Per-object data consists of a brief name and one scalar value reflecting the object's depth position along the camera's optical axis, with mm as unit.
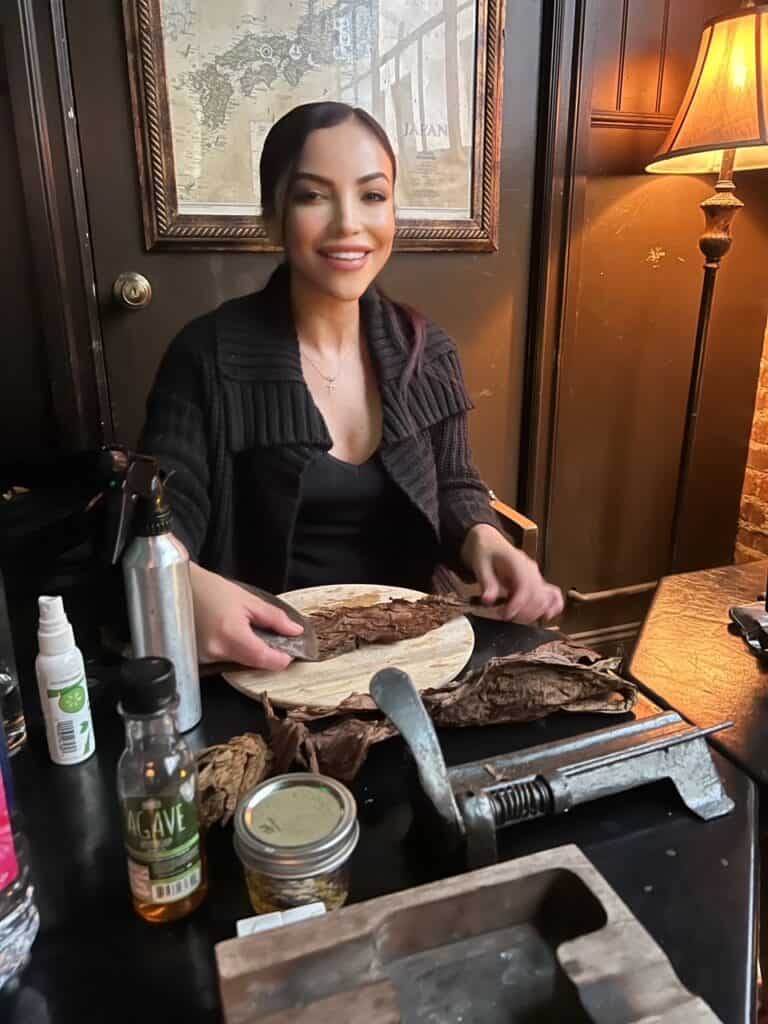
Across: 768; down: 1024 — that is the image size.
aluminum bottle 711
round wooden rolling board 833
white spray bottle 685
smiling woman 1253
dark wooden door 1520
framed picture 1540
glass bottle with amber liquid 535
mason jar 522
